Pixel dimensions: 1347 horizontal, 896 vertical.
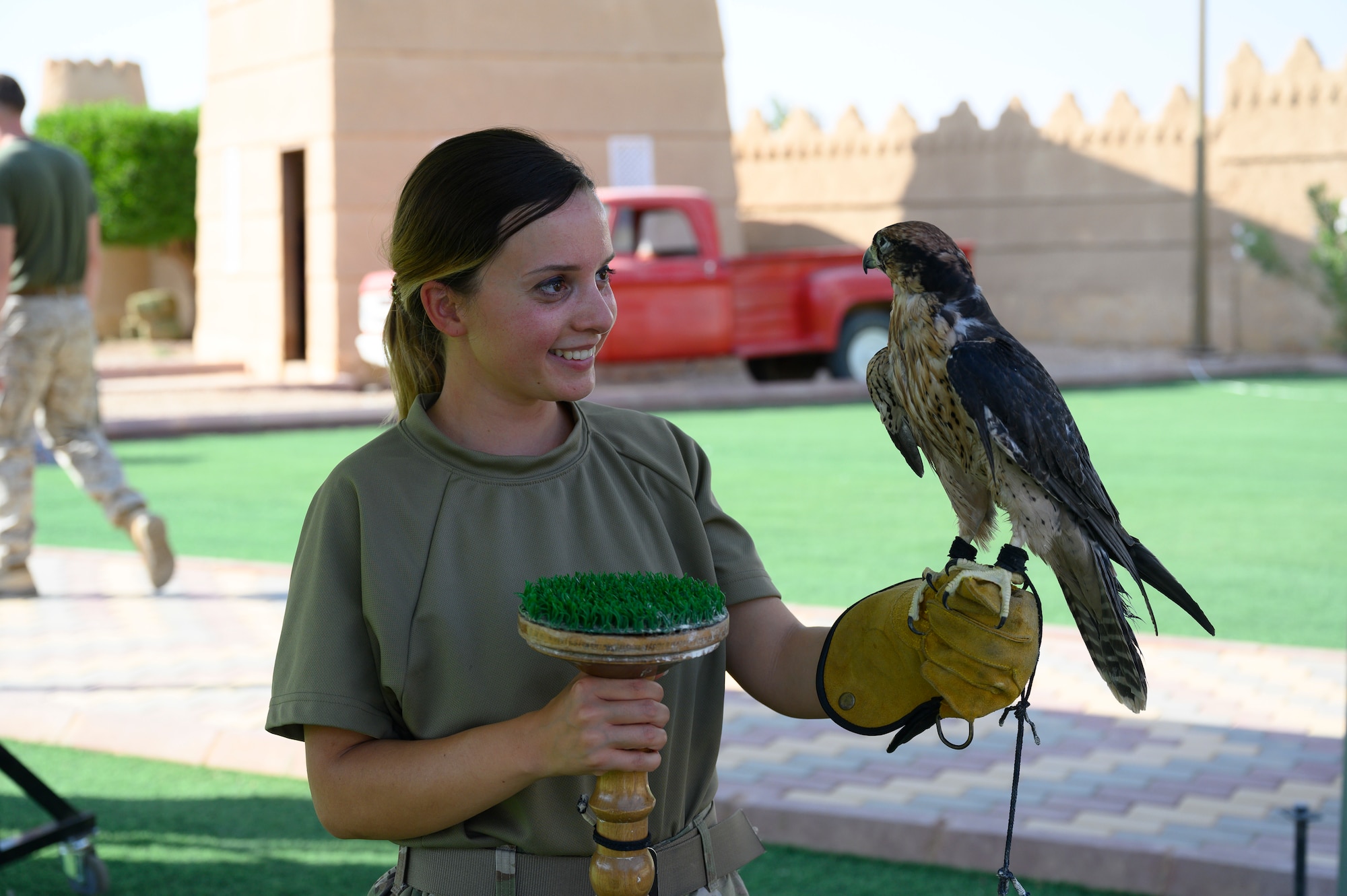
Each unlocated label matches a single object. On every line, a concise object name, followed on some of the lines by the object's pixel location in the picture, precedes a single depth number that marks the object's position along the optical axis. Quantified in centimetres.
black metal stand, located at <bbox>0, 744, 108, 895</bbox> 335
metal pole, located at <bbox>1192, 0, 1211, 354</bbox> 2100
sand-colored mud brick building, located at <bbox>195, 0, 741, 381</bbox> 1738
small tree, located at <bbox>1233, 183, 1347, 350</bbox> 2066
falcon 189
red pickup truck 1550
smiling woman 173
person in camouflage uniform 628
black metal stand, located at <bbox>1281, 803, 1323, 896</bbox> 305
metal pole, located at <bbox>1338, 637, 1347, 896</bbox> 283
